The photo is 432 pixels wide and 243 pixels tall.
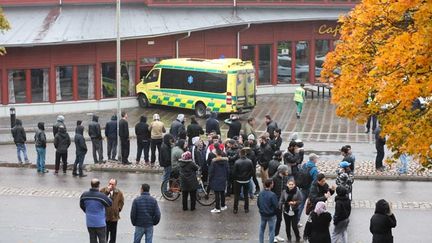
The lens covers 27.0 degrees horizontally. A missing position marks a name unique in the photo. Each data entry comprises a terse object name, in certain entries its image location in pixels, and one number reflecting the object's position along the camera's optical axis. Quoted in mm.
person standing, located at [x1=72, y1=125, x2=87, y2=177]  26938
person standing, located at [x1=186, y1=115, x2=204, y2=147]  27891
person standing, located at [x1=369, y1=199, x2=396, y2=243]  16875
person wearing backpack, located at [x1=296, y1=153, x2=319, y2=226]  20719
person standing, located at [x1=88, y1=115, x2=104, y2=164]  28203
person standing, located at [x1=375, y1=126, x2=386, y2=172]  27062
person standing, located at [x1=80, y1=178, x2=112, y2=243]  17844
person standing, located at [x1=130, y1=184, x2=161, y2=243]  18125
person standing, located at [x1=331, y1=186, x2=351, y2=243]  17953
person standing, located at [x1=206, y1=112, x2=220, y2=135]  28406
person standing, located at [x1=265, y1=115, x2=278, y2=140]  25975
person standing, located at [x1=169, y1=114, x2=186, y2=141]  27562
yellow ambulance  38344
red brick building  40094
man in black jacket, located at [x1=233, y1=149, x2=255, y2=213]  21891
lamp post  29656
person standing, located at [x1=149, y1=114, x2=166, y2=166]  27969
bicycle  23375
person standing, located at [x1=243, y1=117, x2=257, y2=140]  26672
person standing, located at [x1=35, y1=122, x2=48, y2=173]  27297
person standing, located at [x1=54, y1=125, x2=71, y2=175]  27109
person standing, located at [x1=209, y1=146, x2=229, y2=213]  22141
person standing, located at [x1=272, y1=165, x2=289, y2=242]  20016
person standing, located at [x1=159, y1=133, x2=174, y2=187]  24609
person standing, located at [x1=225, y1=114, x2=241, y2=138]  28125
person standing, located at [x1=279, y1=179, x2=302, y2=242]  19344
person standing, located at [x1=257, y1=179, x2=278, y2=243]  19016
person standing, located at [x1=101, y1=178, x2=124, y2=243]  18516
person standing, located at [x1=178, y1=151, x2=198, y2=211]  22281
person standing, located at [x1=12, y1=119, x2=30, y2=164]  28641
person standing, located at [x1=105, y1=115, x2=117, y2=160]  28938
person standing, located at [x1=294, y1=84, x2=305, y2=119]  37938
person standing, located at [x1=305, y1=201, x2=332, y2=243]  17188
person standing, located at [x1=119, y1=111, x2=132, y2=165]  28484
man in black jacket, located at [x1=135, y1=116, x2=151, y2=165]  28156
